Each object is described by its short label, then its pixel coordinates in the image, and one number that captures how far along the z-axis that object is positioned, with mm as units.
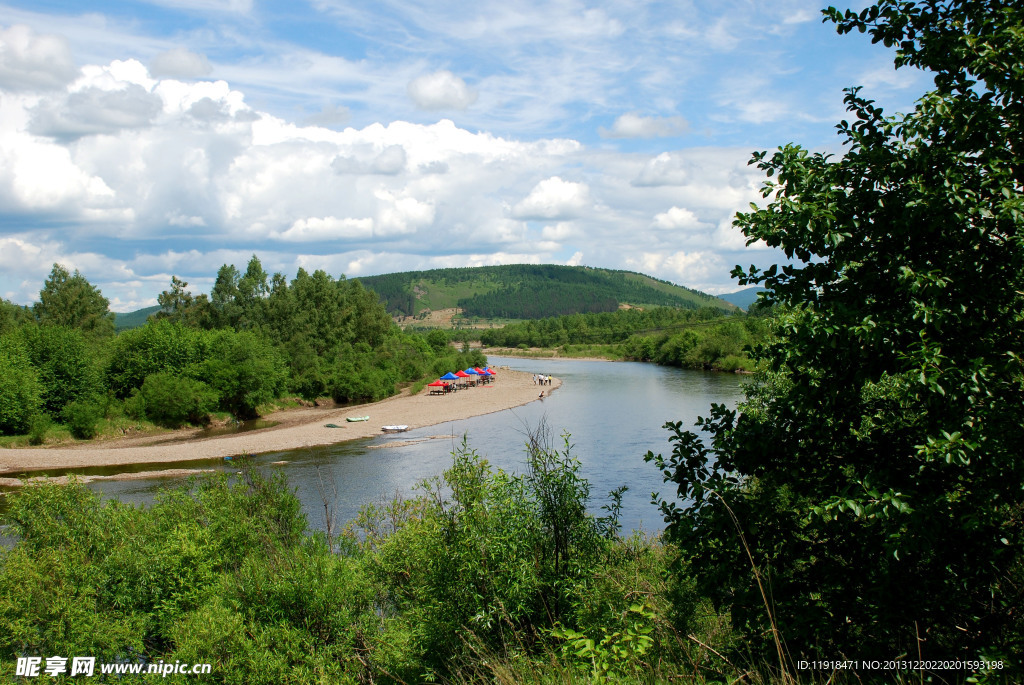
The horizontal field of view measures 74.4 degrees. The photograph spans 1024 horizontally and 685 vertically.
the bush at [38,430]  49750
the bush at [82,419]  51906
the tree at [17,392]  48438
